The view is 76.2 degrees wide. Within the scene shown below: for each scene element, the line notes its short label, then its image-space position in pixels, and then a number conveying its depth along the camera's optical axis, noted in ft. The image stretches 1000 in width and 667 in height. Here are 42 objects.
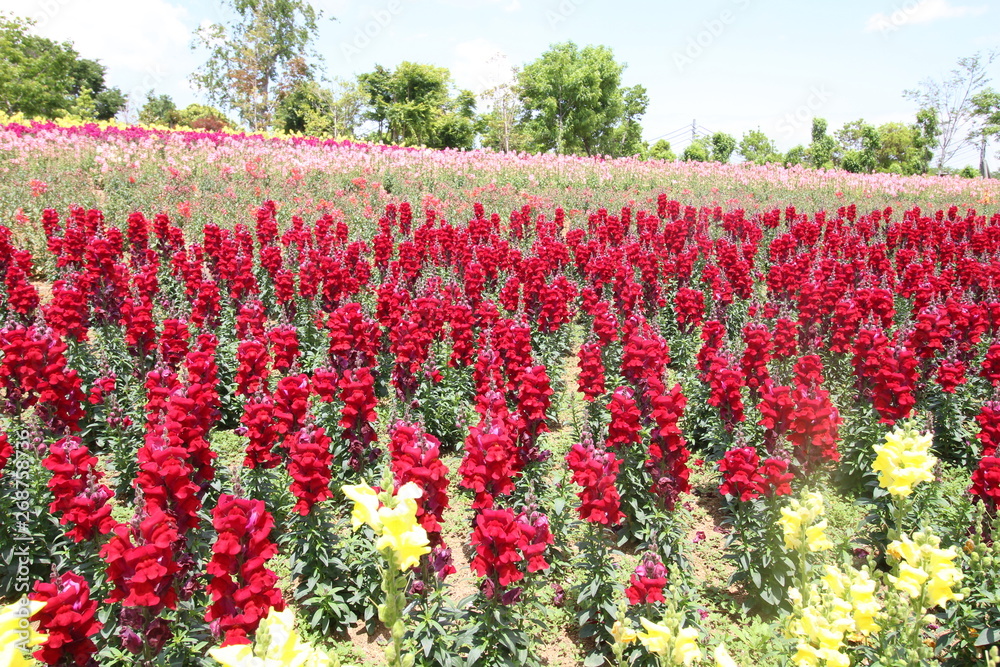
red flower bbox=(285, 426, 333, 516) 12.52
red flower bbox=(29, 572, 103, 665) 8.86
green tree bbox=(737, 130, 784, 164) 210.18
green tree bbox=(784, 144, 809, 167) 186.29
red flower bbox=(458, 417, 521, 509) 11.84
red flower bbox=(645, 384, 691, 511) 14.12
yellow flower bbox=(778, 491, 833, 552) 8.73
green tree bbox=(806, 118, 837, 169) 144.46
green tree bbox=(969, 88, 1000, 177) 163.79
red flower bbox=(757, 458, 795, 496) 13.19
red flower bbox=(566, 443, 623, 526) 11.85
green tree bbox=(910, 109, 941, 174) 164.76
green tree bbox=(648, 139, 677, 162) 195.35
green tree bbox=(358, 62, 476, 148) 157.28
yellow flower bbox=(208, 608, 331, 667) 4.62
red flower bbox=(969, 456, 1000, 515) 12.02
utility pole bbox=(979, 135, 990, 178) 163.86
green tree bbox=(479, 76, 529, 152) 168.45
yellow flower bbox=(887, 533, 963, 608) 7.61
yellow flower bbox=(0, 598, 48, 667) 4.83
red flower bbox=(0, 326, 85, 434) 16.05
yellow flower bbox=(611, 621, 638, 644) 5.71
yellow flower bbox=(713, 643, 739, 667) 5.28
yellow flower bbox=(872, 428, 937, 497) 9.63
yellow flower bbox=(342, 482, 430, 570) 5.77
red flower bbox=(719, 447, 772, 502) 13.55
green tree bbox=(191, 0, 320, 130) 136.36
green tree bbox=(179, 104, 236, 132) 107.24
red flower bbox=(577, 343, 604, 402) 17.97
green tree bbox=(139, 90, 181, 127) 164.60
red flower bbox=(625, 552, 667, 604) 10.56
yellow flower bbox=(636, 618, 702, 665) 5.83
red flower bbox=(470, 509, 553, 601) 10.34
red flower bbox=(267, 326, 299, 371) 18.60
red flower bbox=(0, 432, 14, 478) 12.56
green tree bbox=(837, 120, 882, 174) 135.85
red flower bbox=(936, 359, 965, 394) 18.97
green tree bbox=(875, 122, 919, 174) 160.15
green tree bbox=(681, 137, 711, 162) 191.87
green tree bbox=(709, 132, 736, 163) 172.65
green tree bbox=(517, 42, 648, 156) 150.82
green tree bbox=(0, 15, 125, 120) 103.70
